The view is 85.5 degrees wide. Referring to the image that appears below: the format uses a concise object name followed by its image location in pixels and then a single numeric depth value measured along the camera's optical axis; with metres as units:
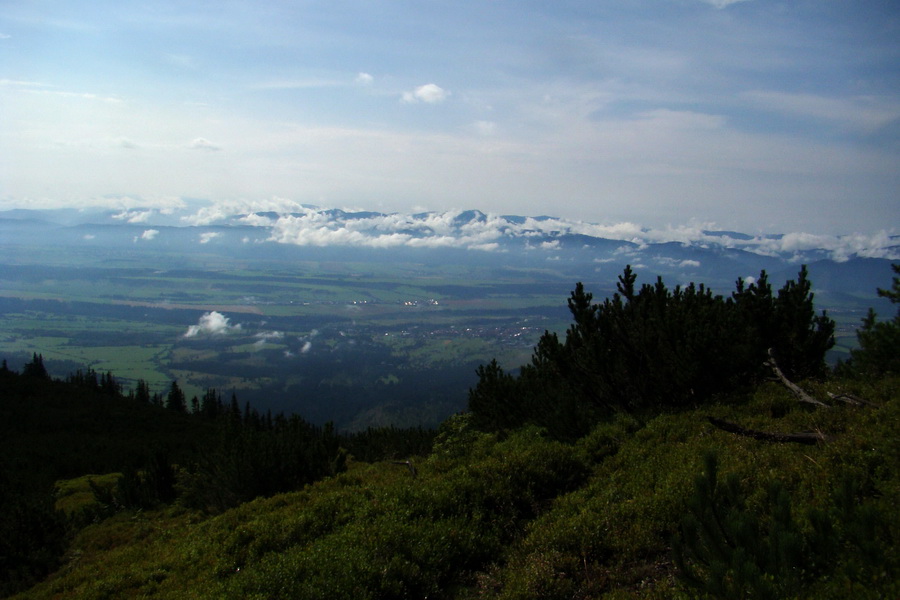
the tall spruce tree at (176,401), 75.50
